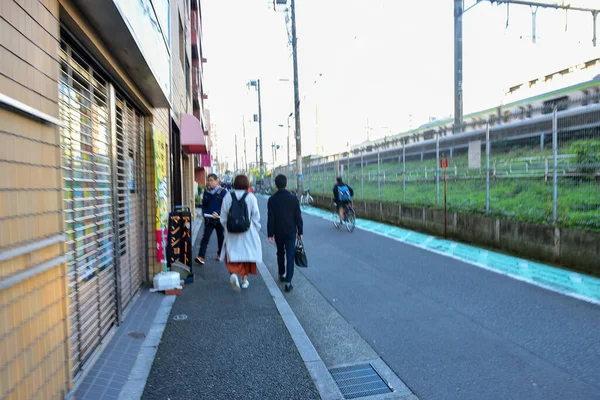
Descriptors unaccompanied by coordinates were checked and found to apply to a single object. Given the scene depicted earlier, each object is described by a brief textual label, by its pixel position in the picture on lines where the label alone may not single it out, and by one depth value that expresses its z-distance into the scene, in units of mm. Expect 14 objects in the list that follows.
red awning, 12062
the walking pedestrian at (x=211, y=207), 8152
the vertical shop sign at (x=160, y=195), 6293
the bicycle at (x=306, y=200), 24875
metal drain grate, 3441
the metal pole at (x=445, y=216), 11000
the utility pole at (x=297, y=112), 24297
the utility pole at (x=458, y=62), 15766
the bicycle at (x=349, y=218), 13031
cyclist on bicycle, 12961
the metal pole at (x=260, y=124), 44581
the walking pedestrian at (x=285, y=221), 6422
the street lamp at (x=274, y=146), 54469
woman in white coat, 6090
